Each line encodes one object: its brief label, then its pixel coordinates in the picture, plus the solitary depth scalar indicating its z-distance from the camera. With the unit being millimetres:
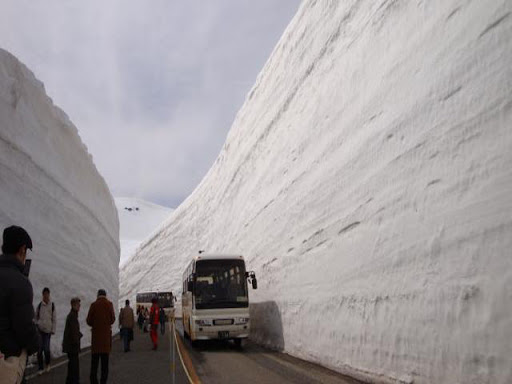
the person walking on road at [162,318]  25070
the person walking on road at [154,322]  16562
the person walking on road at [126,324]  15953
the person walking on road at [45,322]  10438
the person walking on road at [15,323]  2998
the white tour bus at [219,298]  15289
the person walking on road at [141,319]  33219
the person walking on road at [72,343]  7773
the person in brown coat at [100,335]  7828
